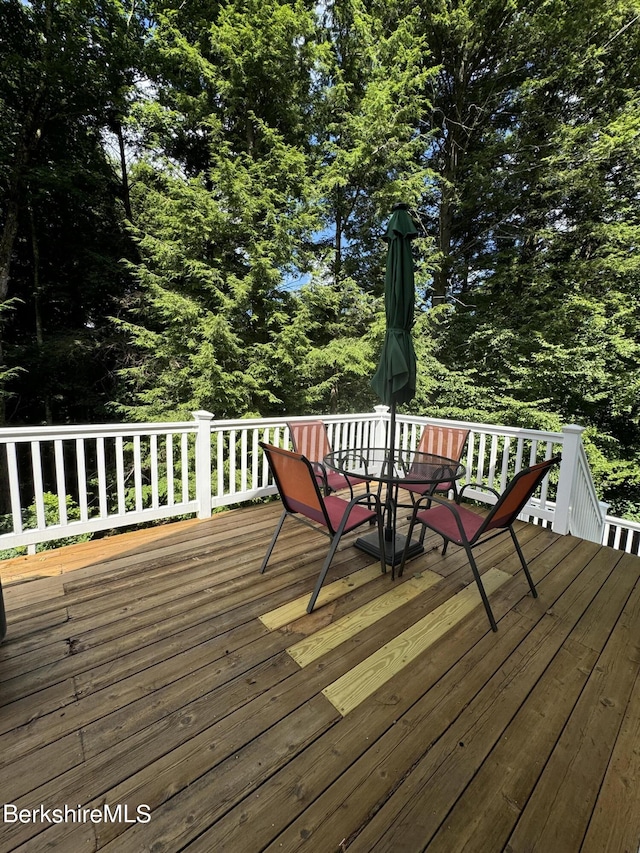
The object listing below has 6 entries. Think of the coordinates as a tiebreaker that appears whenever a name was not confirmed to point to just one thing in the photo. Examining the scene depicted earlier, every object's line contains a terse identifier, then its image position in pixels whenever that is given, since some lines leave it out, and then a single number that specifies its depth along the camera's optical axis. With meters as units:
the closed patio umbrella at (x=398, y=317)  2.51
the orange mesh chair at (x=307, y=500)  2.12
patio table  2.54
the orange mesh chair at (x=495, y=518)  2.03
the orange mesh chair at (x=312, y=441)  3.61
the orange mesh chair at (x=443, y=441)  3.50
